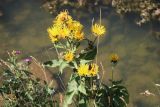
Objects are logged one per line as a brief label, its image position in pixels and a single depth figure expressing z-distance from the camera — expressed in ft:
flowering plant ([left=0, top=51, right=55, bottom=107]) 26.00
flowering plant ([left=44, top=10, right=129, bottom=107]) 19.76
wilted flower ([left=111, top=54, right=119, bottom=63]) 21.17
